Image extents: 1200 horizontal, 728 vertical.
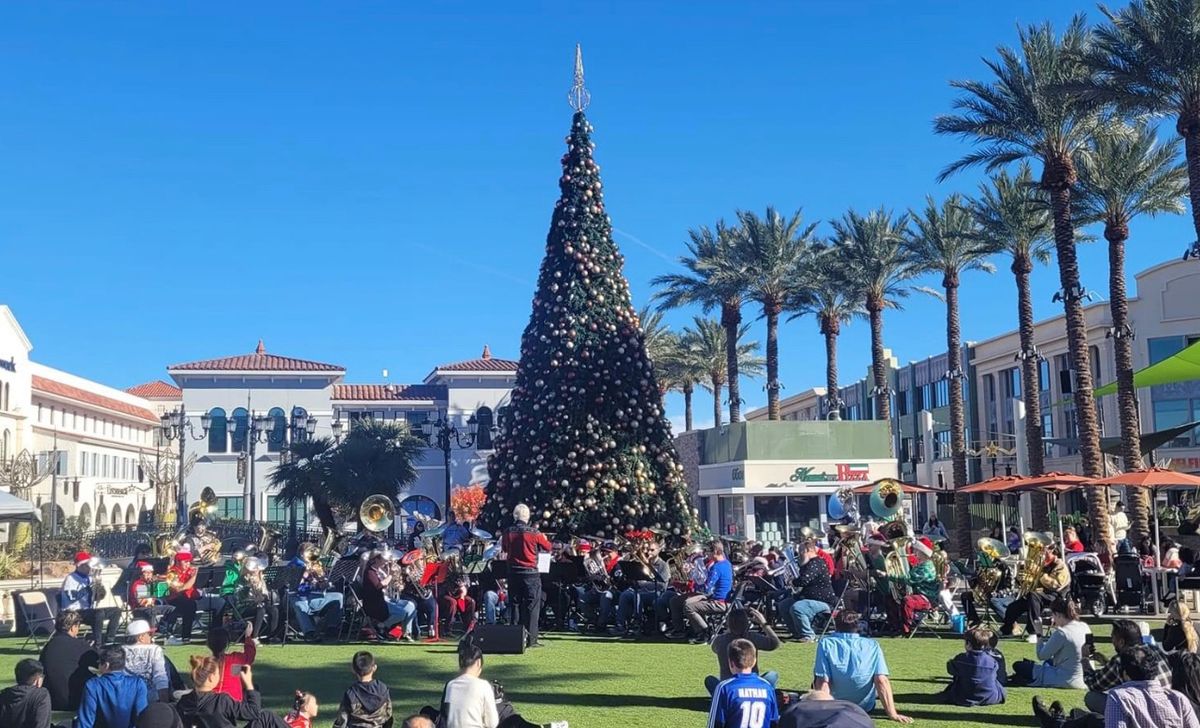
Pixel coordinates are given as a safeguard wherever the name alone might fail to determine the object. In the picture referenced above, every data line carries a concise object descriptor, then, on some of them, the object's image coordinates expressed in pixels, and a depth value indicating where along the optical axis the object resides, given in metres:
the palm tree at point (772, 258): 44.06
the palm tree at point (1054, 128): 29.34
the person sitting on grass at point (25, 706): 7.88
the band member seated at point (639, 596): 17.06
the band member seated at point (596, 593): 17.64
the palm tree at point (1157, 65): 25.08
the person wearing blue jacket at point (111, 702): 7.84
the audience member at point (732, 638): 8.72
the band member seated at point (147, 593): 15.90
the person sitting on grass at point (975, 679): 10.64
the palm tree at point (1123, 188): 32.88
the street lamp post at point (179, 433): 38.48
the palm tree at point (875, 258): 42.91
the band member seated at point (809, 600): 16.11
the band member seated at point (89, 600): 15.54
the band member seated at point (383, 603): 16.19
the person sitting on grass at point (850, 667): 9.40
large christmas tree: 23.62
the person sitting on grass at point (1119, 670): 6.75
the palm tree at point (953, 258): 40.72
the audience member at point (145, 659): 9.02
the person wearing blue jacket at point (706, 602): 16.17
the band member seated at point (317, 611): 16.50
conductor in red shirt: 15.75
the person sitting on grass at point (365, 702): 8.09
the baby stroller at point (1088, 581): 17.67
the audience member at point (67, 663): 10.22
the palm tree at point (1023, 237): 36.31
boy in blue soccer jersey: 6.74
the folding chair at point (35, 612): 16.33
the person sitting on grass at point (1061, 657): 11.37
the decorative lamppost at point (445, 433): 37.00
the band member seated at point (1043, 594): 15.69
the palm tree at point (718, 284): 44.88
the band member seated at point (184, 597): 16.50
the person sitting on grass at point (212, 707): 7.47
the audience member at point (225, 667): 8.55
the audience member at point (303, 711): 8.27
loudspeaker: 14.47
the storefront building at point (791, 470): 38.56
